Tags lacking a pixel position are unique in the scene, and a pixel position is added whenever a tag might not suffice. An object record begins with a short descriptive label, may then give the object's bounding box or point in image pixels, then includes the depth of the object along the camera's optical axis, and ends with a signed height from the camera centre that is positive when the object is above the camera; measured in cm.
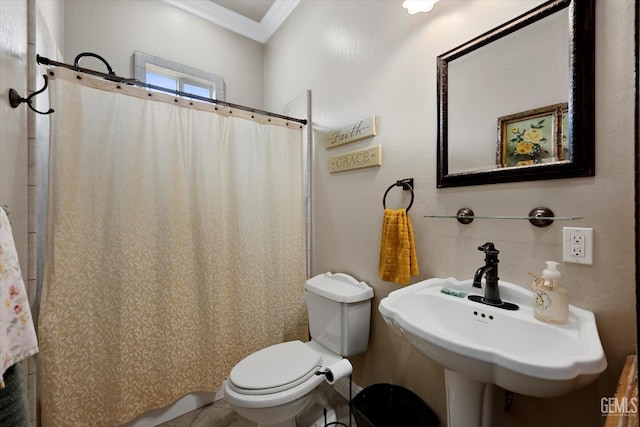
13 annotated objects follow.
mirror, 82 +40
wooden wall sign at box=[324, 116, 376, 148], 150 +48
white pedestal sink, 60 -37
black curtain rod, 113 +66
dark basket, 123 -99
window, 199 +111
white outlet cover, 81 -11
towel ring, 130 +13
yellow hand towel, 122 -18
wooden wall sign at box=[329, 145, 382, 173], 147 +31
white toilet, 110 -72
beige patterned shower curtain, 122 -20
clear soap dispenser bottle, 79 -27
